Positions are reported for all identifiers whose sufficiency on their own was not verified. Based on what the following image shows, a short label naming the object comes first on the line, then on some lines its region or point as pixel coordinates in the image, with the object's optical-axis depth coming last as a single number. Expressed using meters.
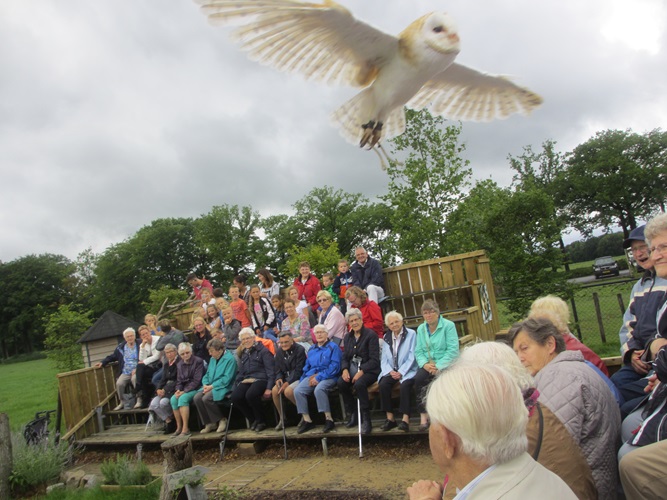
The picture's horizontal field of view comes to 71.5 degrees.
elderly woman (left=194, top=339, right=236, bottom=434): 6.16
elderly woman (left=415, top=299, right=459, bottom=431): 4.73
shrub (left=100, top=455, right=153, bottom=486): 4.72
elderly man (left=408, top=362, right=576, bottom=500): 1.19
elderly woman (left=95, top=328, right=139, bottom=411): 7.80
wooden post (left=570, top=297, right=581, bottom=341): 8.49
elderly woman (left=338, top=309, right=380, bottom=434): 5.03
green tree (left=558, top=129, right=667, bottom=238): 33.34
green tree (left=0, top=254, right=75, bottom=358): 49.72
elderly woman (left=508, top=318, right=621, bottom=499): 1.93
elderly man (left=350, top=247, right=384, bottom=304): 6.56
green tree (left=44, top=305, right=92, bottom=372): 10.99
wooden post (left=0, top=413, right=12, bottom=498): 5.36
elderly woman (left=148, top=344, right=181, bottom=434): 6.73
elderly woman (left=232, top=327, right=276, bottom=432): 5.85
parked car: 27.41
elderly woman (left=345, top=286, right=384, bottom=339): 5.73
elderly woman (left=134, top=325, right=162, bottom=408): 7.43
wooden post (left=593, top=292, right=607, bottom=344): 8.59
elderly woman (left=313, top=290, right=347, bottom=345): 5.85
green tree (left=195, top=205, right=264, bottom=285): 39.28
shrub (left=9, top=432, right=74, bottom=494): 5.50
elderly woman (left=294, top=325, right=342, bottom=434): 5.27
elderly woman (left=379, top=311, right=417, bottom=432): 4.82
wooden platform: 5.04
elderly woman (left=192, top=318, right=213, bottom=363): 7.12
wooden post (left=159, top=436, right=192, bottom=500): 3.76
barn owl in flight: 2.13
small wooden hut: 9.49
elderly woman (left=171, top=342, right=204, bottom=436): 6.45
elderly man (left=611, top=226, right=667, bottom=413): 2.72
